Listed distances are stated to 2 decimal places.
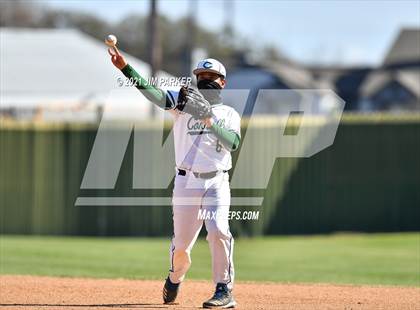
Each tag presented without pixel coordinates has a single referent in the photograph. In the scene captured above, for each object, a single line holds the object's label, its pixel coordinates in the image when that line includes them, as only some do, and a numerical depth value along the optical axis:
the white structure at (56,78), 58.61
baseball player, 17.95
